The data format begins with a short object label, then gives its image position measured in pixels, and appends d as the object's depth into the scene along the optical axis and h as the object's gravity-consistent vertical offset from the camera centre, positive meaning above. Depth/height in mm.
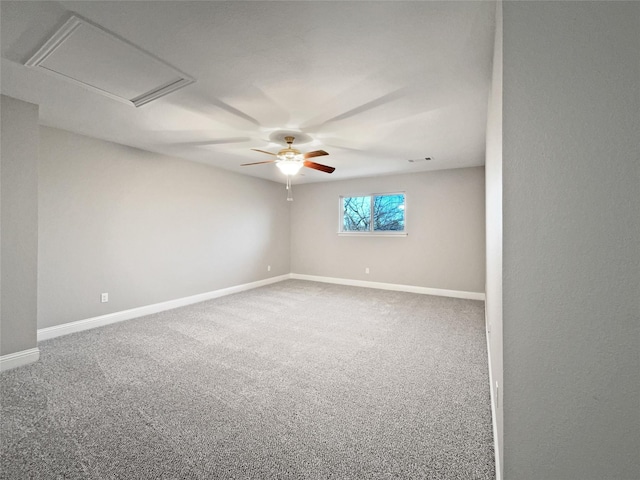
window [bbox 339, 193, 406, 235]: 5602 +594
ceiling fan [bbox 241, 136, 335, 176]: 3213 +983
